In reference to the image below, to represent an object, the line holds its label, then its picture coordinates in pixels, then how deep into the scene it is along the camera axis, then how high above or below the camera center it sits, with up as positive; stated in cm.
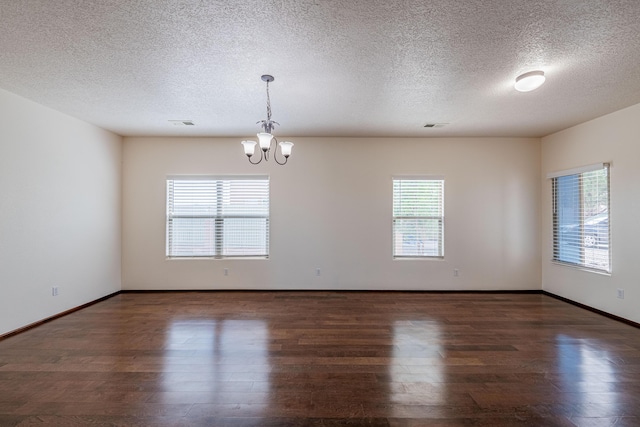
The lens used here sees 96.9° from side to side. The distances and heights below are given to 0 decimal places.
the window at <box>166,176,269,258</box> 488 +2
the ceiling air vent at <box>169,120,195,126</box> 402 +137
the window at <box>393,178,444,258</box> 487 -11
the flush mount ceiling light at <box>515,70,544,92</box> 255 +127
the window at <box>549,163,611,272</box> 381 +3
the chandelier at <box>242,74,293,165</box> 271 +77
